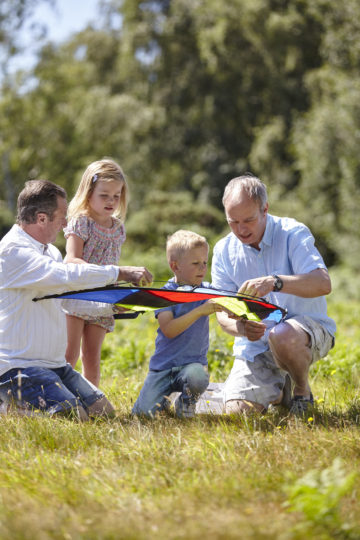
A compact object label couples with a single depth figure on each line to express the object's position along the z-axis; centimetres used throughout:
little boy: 866
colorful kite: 799
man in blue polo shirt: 872
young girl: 974
